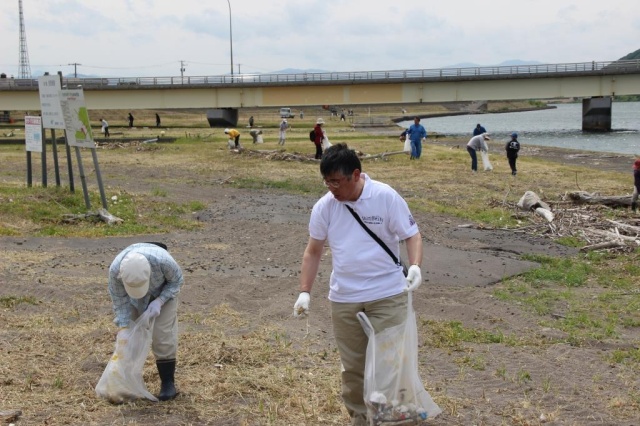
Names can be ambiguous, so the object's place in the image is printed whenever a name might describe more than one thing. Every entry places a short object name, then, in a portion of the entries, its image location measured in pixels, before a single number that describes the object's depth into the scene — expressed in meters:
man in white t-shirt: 4.61
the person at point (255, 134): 38.41
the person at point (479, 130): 25.27
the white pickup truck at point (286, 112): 83.28
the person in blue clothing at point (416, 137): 28.06
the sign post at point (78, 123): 14.80
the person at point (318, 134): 28.38
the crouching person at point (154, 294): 5.15
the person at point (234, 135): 32.12
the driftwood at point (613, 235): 12.00
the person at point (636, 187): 14.70
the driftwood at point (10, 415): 5.16
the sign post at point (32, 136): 18.36
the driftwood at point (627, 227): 12.59
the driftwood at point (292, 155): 28.09
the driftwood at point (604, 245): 11.85
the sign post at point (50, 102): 15.60
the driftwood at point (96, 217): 14.10
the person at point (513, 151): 23.57
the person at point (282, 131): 36.75
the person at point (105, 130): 47.41
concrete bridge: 55.62
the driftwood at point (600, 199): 15.39
